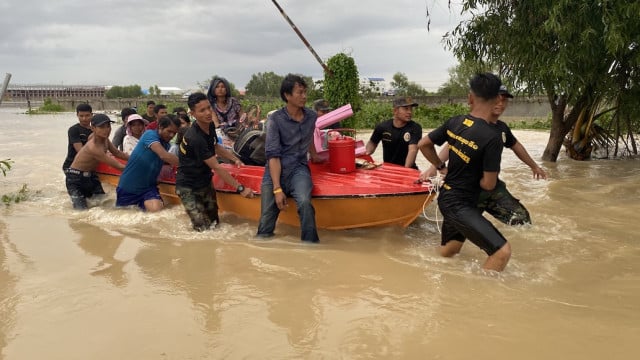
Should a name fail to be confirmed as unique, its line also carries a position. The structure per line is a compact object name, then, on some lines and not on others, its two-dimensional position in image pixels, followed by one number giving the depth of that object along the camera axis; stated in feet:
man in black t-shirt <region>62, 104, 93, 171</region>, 24.41
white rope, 15.97
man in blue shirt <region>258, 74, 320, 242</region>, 16.25
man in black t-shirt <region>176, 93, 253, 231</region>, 17.54
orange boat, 16.58
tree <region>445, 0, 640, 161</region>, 24.97
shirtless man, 22.33
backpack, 20.47
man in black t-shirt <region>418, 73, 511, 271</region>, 12.02
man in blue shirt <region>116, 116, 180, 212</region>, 20.54
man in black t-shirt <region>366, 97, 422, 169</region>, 20.62
